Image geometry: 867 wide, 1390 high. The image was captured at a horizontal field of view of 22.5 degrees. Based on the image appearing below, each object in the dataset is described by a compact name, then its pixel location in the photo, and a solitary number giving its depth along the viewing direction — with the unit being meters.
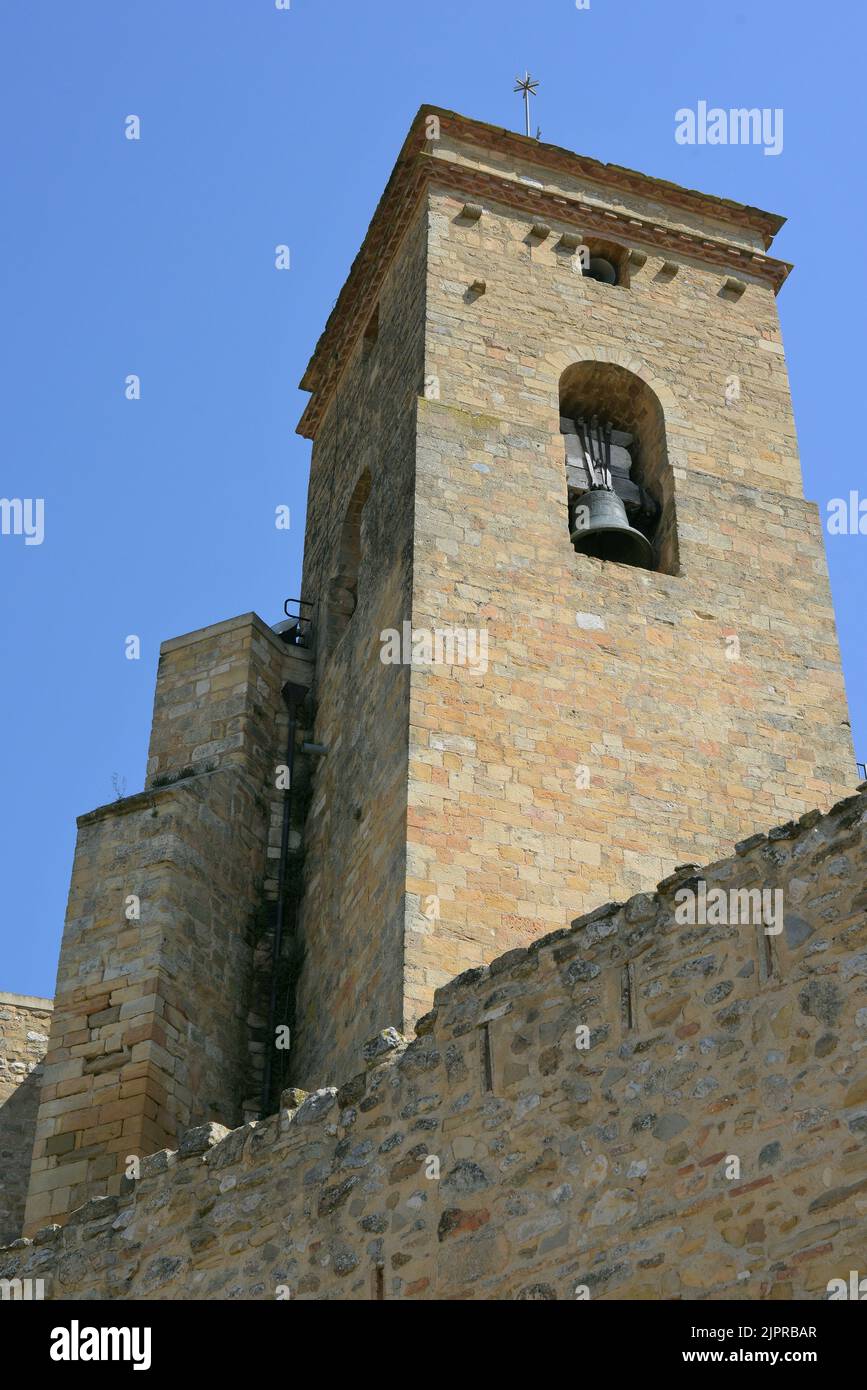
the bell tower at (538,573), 13.72
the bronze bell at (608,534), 15.88
